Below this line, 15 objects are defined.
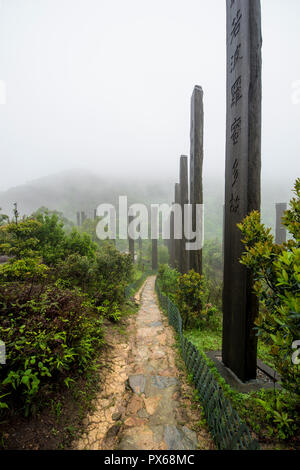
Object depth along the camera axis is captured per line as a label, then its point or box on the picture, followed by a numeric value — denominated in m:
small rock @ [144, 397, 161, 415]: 2.56
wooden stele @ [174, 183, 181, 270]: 13.46
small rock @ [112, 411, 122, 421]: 2.45
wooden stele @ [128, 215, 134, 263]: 21.50
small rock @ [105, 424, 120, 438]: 2.22
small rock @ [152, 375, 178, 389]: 3.02
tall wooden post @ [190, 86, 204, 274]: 5.63
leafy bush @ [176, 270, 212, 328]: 5.22
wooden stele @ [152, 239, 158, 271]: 23.37
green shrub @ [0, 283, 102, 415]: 2.32
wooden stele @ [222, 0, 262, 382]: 2.68
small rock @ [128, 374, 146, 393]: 2.96
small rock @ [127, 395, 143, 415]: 2.57
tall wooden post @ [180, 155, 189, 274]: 9.02
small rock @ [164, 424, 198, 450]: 2.04
